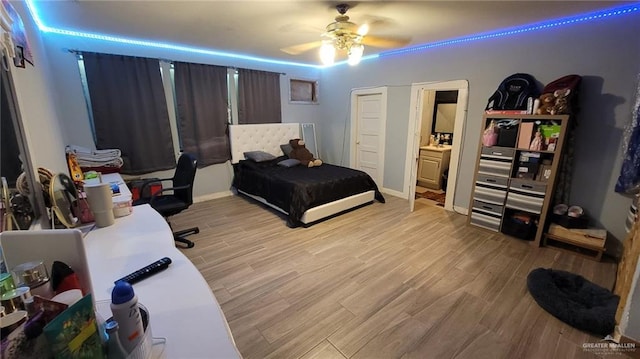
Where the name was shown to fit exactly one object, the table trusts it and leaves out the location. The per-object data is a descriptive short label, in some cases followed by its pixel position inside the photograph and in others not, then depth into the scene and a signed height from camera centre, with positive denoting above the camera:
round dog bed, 1.80 -1.32
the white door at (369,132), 4.71 -0.25
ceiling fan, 2.30 +0.72
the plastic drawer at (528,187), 2.83 -0.71
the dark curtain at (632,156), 2.34 -0.31
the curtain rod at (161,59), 3.12 +0.77
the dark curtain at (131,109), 3.33 +0.09
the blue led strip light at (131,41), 2.54 +0.96
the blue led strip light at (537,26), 2.46 +1.00
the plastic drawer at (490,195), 3.12 -0.88
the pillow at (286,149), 4.92 -0.56
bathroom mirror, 5.21 +0.04
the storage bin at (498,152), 2.99 -0.37
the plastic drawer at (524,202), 2.87 -0.89
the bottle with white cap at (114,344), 0.66 -0.55
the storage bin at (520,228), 2.97 -1.20
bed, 3.45 -0.89
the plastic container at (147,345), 0.69 -0.60
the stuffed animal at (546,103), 2.70 +0.17
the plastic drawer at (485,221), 3.21 -1.22
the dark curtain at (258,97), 4.48 +0.36
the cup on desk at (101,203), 1.55 -0.50
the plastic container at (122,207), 1.75 -0.58
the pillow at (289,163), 4.40 -0.73
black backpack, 2.94 +0.30
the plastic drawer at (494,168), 3.03 -0.55
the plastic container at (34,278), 0.71 -0.43
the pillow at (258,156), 4.43 -0.63
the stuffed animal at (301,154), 4.55 -0.63
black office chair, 2.80 -0.86
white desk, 0.78 -0.64
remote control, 1.04 -0.61
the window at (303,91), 5.25 +0.53
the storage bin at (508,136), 2.94 -0.18
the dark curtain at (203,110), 3.94 +0.11
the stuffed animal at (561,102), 2.61 +0.17
